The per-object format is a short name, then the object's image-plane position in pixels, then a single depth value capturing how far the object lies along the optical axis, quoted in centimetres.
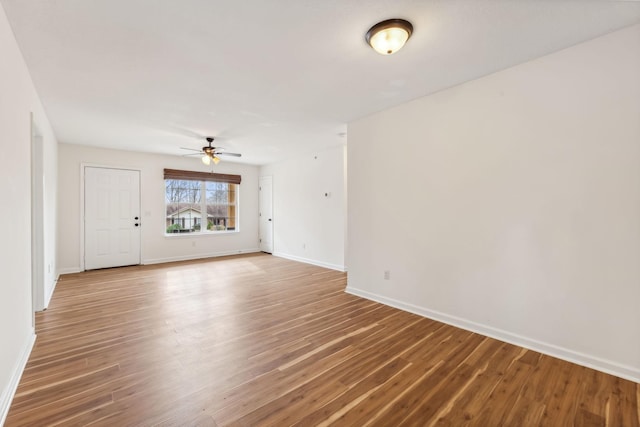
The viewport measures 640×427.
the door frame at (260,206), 819
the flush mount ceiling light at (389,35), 195
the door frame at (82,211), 565
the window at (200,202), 685
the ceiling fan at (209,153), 496
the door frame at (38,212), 324
